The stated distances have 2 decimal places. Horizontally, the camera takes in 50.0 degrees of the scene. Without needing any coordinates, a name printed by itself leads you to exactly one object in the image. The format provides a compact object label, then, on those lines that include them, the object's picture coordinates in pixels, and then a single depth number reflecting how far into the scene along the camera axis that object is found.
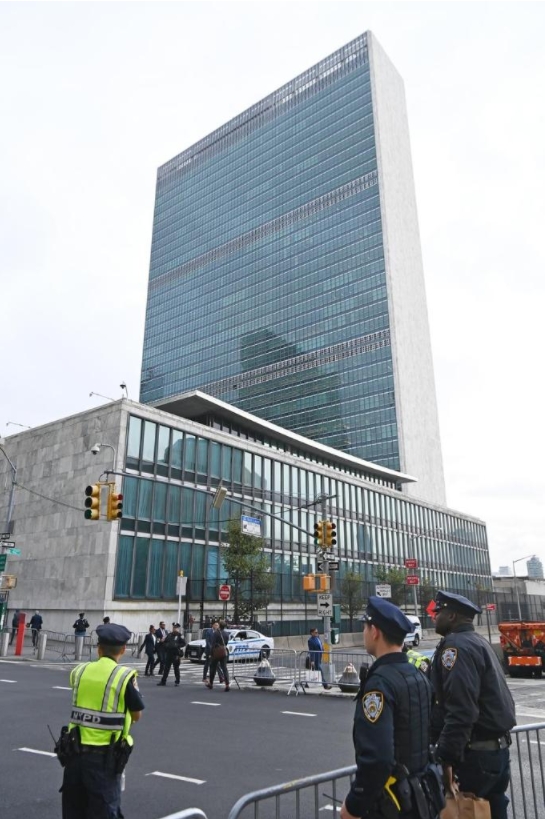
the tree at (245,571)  35.84
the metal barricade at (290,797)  3.59
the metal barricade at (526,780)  5.55
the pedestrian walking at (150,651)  20.61
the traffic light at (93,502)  16.48
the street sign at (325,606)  18.77
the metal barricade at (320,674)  17.06
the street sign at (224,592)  30.81
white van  33.37
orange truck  21.03
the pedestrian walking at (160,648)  19.37
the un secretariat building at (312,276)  112.88
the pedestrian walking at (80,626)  25.78
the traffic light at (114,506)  17.62
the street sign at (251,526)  22.09
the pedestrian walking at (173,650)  18.00
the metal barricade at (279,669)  18.92
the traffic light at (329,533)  19.14
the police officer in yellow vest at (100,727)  4.18
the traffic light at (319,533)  19.25
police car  25.19
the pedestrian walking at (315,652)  19.36
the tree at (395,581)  52.22
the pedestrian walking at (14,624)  33.31
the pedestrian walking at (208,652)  17.36
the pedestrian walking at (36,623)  29.23
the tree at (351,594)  47.64
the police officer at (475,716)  3.84
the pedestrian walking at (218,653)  17.14
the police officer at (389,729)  2.87
